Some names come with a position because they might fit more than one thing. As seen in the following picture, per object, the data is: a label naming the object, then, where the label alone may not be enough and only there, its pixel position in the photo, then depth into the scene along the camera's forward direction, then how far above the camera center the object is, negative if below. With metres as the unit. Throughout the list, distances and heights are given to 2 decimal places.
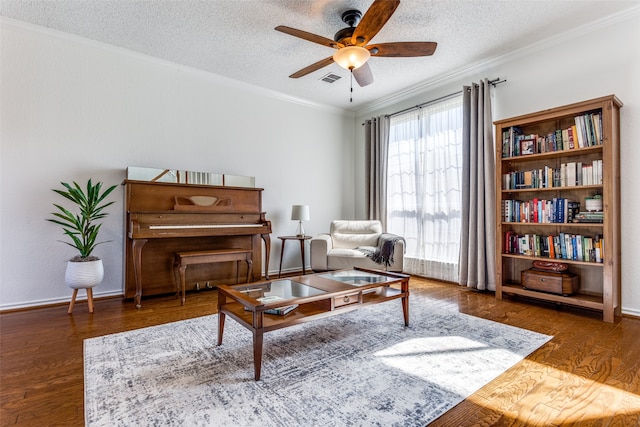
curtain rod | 3.72 +1.57
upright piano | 3.30 -0.14
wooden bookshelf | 2.70 +0.19
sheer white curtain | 4.19 +0.41
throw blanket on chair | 3.97 -0.47
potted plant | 2.88 -0.22
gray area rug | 1.44 -0.90
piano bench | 3.24 -0.46
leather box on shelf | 2.96 -0.66
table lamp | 4.59 +0.04
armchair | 3.98 -0.44
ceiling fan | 2.37 +1.40
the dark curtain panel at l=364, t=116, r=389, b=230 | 5.05 +0.80
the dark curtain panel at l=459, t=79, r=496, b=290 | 3.68 +0.27
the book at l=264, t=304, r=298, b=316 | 1.93 -0.59
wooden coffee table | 1.76 -0.54
